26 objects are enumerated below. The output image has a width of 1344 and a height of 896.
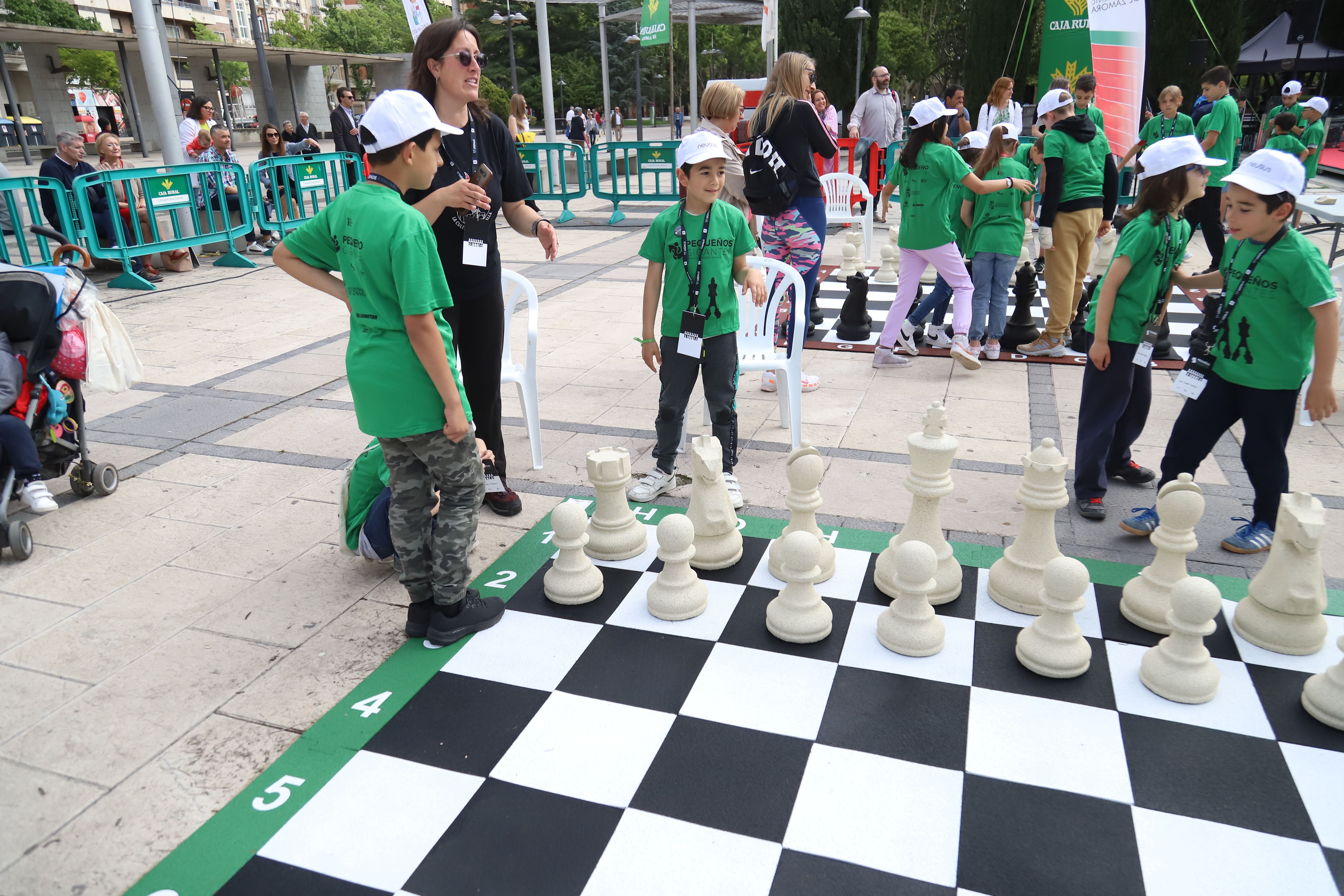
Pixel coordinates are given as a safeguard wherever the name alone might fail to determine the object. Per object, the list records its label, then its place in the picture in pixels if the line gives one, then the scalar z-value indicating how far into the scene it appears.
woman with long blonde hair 4.75
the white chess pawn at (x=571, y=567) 2.71
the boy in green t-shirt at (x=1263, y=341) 2.68
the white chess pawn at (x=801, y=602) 2.43
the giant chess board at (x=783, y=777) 1.72
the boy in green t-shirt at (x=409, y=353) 2.19
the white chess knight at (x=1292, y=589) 2.26
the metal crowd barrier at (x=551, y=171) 12.00
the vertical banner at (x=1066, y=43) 11.37
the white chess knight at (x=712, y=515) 2.88
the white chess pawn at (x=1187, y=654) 2.09
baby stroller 3.29
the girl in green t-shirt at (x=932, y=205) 4.90
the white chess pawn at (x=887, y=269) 7.89
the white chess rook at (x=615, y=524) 2.92
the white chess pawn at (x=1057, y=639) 2.23
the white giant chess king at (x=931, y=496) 2.64
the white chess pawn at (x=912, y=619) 2.33
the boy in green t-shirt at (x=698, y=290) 3.28
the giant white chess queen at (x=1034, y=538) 2.55
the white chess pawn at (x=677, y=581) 2.58
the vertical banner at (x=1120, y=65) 6.44
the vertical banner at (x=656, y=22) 16.11
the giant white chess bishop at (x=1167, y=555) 2.40
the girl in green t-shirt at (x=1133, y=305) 3.05
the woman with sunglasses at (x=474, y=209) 2.87
